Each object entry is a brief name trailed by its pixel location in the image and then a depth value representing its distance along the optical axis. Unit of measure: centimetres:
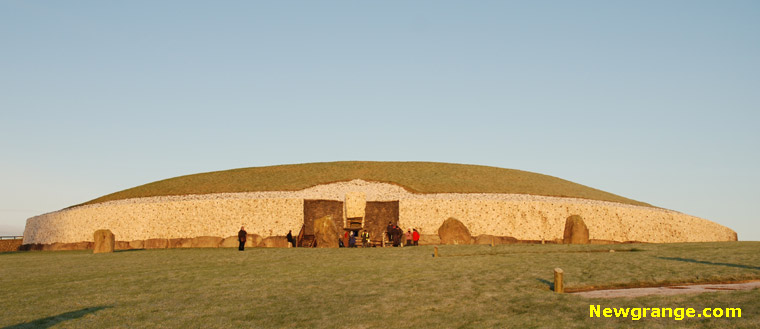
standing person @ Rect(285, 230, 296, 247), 3807
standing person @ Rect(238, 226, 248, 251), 3300
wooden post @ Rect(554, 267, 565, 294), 1437
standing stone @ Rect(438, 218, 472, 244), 3781
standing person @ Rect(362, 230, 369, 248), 3838
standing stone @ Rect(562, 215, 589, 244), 3647
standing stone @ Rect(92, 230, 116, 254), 3362
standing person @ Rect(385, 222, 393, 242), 3678
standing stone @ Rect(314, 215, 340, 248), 3425
